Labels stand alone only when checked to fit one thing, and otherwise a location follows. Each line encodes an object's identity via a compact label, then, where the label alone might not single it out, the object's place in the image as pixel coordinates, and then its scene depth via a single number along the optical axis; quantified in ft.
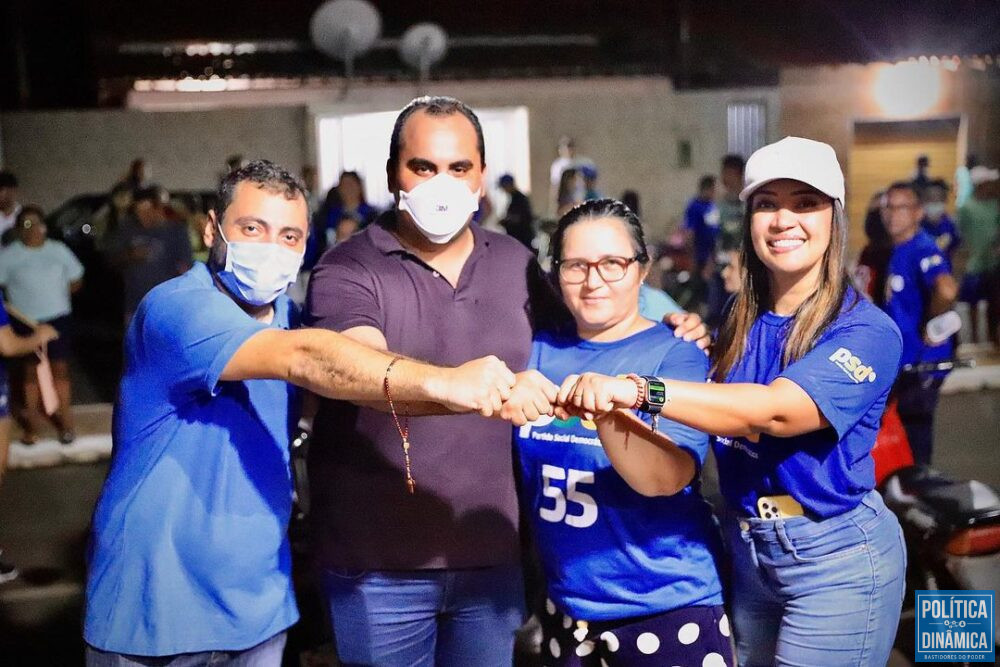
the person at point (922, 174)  35.59
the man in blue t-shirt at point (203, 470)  7.11
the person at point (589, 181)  38.23
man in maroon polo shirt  8.50
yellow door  58.03
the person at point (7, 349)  15.06
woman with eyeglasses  7.94
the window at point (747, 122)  55.06
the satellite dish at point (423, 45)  47.75
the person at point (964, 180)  44.80
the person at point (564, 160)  47.30
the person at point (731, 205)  33.50
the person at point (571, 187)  37.06
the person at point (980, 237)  37.99
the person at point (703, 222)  37.86
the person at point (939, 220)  33.63
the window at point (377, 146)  51.75
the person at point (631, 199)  39.55
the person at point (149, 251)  30.76
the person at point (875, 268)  20.48
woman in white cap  7.54
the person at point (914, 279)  18.92
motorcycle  12.09
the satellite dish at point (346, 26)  44.88
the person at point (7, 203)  32.04
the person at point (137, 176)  37.19
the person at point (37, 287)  28.25
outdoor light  56.24
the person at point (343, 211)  30.17
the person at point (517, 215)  39.24
